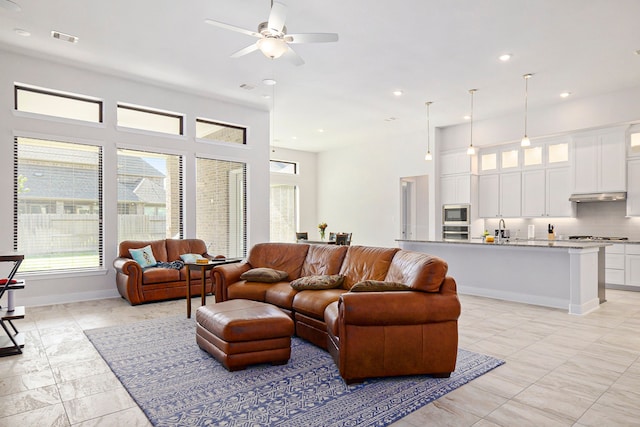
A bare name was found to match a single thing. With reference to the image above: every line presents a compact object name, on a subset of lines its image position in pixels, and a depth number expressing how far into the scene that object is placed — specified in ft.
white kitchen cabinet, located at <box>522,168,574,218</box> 23.72
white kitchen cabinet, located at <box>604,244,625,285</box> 21.36
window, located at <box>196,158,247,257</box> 22.88
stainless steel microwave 27.45
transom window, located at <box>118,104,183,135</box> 20.34
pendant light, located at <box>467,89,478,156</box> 20.86
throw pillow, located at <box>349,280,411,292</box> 9.54
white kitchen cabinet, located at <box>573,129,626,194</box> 21.59
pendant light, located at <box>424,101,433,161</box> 28.85
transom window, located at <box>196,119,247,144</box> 23.06
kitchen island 15.87
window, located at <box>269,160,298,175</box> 35.75
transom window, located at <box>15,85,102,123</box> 17.53
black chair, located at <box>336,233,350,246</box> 25.36
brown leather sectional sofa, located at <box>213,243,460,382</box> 8.82
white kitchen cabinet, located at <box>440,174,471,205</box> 27.48
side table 14.93
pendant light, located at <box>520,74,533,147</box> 18.57
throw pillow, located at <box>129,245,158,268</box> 18.56
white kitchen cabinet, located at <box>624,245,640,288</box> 20.77
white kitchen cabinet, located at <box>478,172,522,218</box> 25.86
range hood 21.56
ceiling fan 10.81
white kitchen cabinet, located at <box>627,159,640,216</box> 21.17
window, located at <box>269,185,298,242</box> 35.78
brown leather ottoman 9.61
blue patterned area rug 7.47
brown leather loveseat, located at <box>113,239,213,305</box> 17.40
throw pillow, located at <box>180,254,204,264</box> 19.96
